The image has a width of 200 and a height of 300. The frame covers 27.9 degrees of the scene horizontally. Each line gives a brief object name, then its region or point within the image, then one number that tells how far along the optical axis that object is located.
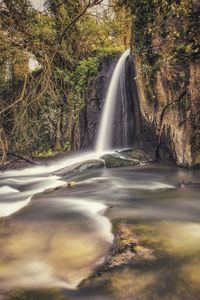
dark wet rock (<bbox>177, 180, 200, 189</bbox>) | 7.08
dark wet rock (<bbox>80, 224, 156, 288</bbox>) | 3.12
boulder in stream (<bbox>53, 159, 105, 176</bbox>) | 9.84
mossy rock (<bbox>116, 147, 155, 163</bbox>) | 10.65
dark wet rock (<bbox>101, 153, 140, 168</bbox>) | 10.29
